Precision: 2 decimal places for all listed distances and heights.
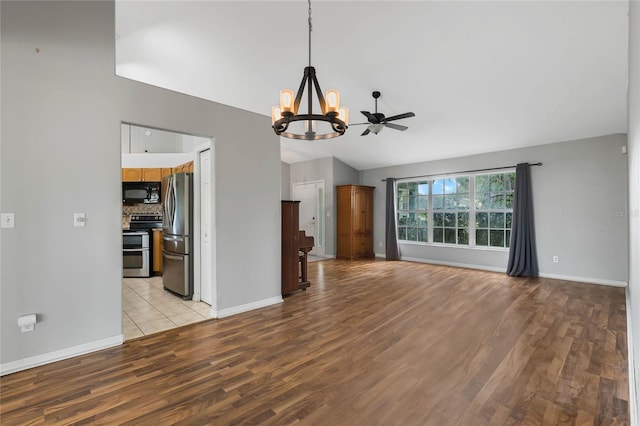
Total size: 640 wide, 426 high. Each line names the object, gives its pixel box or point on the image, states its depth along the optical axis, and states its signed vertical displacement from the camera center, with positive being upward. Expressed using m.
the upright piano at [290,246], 4.23 -0.48
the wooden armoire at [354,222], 7.66 -0.26
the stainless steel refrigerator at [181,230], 4.01 -0.22
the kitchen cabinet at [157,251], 5.57 -0.71
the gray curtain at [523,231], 5.50 -0.39
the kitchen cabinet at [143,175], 6.13 +0.85
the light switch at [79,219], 2.51 -0.03
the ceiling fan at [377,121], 4.34 +1.39
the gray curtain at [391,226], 7.57 -0.37
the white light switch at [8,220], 2.22 -0.03
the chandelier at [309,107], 2.32 +0.87
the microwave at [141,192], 5.97 +0.47
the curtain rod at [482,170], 5.53 +0.89
